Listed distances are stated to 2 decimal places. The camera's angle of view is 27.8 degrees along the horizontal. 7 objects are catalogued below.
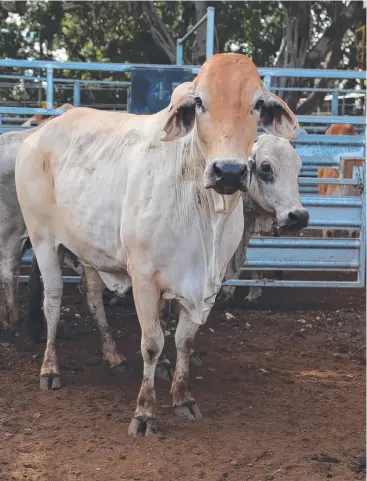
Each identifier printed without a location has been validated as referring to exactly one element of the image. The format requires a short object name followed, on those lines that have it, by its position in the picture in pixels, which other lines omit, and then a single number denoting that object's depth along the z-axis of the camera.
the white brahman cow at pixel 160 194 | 3.80
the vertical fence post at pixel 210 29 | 7.01
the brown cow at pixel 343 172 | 8.04
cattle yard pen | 7.39
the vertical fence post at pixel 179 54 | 9.73
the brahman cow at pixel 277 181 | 5.11
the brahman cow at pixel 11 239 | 6.05
